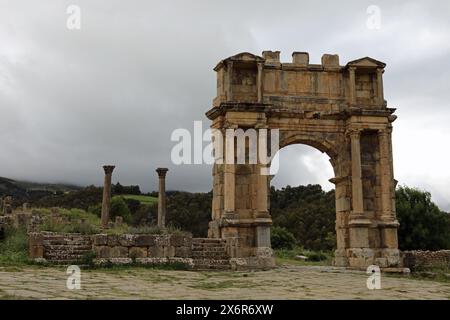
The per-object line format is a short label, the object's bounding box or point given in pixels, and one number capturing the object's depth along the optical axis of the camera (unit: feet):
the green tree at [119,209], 159.33
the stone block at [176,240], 45.11
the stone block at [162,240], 44.27
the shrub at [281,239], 116.26
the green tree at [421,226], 98.37
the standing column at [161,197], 75.27
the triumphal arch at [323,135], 53.62
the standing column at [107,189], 76.18
